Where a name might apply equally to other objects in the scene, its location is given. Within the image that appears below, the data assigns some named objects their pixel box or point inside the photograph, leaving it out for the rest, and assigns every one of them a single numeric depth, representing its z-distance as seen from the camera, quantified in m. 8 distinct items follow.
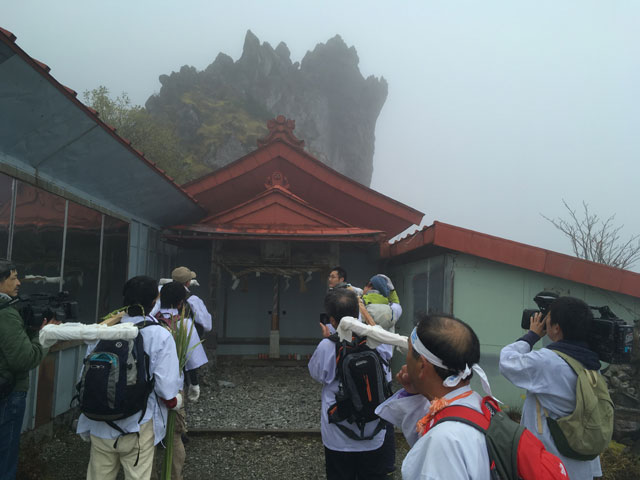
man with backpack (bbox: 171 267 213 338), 5.11
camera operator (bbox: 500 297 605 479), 2.49
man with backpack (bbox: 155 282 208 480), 3.58
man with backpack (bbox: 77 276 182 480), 2.57
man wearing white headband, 1.29
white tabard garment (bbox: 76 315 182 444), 2.71
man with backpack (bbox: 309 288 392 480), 2.77
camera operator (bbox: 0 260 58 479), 2.61
